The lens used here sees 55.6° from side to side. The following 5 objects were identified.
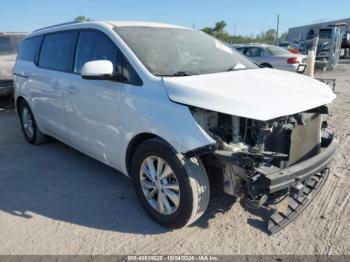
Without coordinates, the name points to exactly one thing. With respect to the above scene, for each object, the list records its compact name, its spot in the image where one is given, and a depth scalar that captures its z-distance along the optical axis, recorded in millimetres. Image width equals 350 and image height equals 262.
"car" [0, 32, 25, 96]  8469
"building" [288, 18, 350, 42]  52062
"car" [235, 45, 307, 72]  13414
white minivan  2643
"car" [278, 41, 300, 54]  30672
